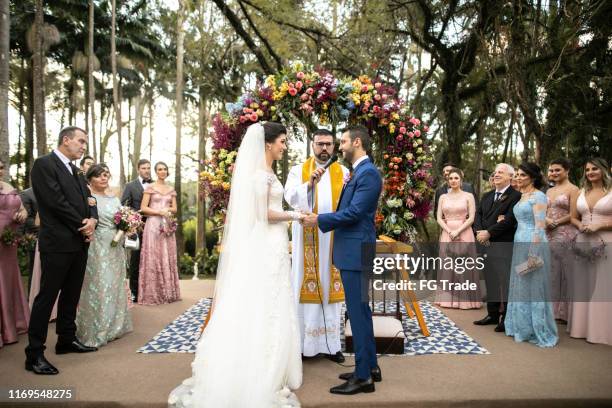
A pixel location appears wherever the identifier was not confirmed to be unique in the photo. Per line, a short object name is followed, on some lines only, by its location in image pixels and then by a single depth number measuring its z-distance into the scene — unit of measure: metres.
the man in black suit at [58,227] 4.02
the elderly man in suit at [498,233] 5.71
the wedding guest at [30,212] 5.91
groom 3.46
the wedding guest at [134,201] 7.29
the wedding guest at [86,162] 6.26
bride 3.27
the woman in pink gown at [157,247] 6.91
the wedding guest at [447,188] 7.06
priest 4.46
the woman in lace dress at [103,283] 4.87
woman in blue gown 4.93
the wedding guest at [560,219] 5.52
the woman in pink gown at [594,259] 5.00
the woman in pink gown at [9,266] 4.80
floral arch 5.30
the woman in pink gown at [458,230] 6.70
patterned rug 4.74
